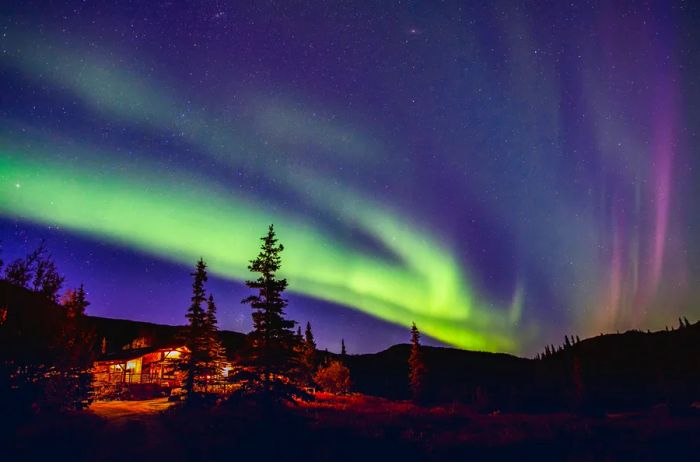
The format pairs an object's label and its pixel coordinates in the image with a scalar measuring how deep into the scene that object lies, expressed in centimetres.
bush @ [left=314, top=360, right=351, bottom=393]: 6078
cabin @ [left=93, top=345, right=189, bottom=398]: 4712
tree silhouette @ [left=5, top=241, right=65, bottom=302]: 1745
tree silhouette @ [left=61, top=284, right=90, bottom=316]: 2764
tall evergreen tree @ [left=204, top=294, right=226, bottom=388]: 3149
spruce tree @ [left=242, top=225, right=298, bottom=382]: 2480
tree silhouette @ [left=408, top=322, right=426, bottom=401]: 6306
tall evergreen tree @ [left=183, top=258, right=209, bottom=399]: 3066
